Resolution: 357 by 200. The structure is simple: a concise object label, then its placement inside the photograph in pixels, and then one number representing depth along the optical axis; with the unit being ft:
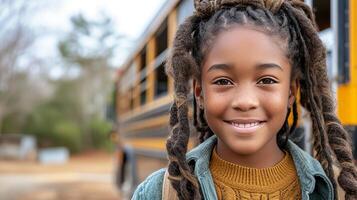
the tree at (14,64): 33.84
